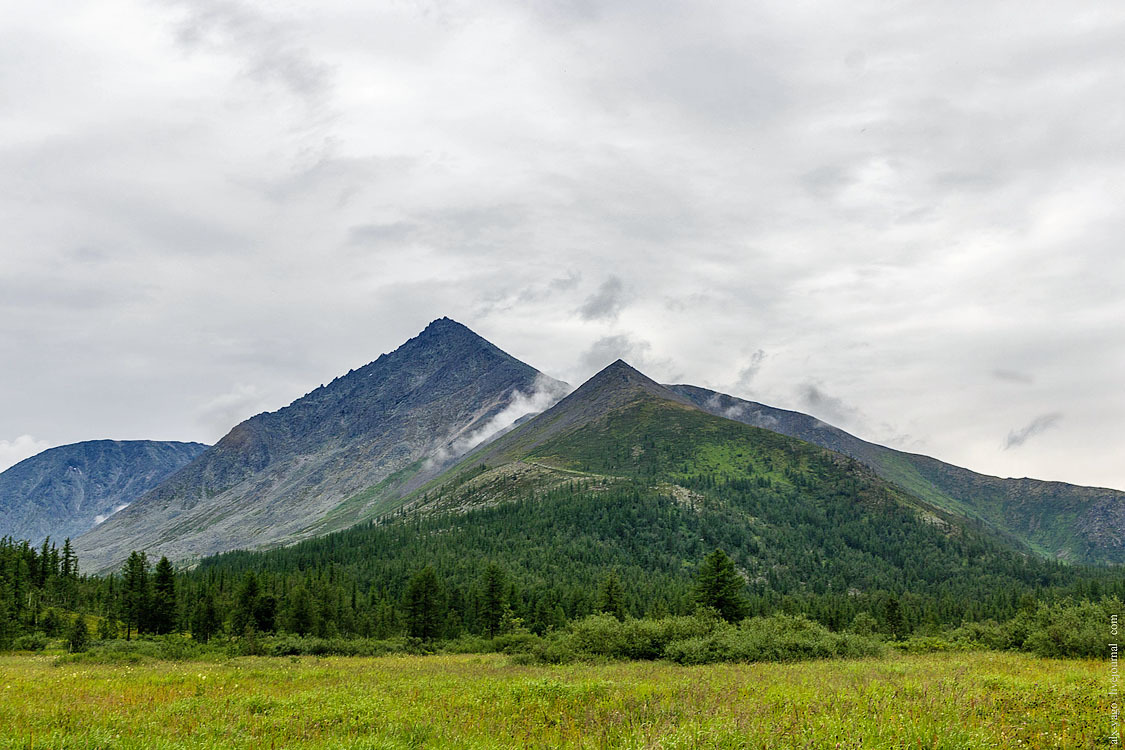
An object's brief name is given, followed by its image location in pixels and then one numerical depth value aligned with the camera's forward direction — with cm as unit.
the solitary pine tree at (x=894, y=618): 10450
